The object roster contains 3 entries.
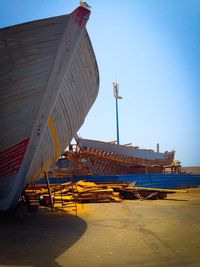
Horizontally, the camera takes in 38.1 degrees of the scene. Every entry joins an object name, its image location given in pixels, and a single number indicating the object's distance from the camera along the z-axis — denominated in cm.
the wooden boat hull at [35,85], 719
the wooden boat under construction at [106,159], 2381
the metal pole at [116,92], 3959
